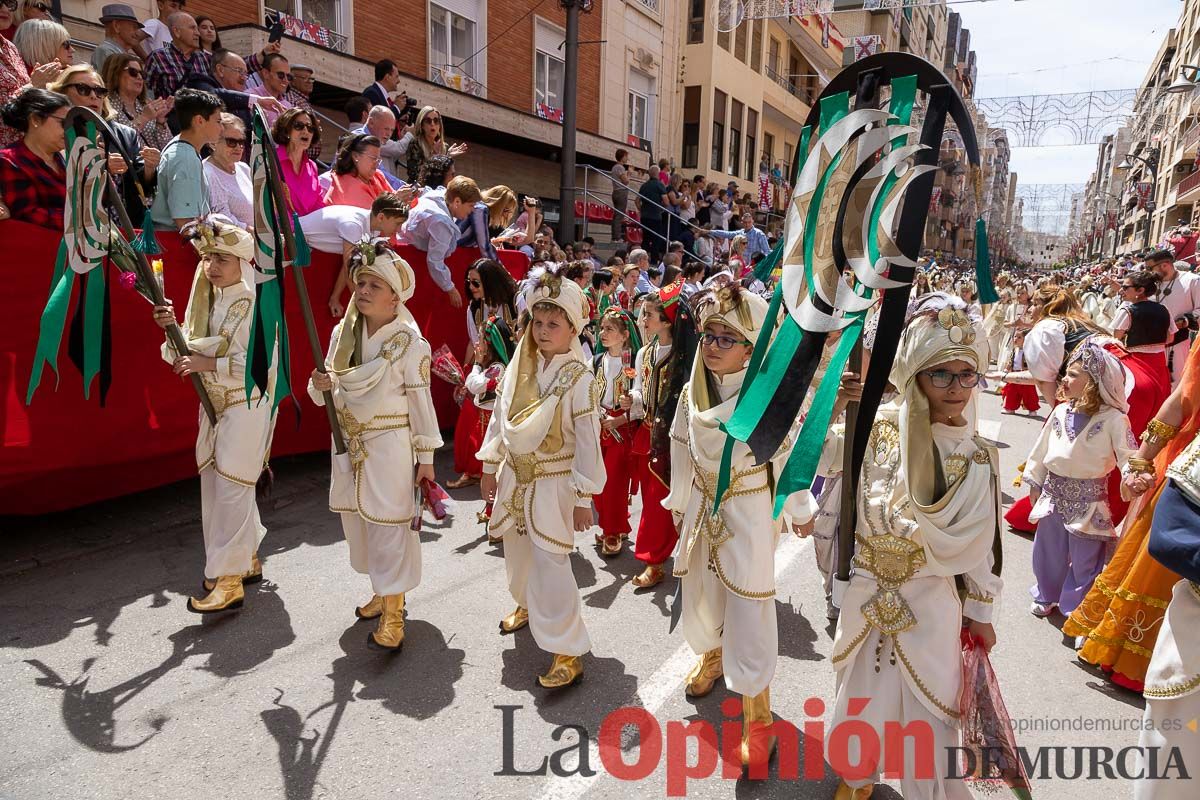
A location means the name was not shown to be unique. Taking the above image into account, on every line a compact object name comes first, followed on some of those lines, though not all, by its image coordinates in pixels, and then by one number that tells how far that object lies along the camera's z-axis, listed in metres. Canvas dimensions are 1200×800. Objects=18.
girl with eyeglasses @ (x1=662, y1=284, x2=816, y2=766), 3.10
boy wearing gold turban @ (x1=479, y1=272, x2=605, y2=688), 3.56
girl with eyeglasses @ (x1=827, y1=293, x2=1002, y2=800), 2.43
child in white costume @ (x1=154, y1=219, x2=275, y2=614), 3.98
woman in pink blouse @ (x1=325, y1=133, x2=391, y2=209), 6.58
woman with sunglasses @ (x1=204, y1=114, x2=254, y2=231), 5.42
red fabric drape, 4.31
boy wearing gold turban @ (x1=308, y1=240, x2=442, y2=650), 3.79
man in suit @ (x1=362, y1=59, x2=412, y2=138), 9.21
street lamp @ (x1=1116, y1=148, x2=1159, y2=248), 43.79
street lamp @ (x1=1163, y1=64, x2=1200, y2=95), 18.73
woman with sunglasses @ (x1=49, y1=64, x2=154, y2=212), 4.41
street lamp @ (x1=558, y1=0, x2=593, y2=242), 9.95
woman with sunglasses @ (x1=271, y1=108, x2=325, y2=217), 6.33
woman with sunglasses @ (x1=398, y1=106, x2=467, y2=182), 8.46
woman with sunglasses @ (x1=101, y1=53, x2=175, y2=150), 5.78
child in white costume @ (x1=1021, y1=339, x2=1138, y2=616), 4.28
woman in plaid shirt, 4.14
